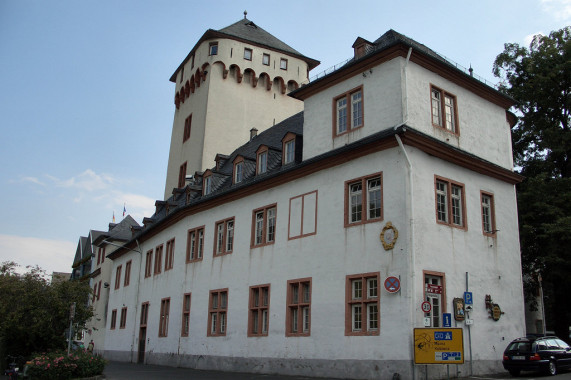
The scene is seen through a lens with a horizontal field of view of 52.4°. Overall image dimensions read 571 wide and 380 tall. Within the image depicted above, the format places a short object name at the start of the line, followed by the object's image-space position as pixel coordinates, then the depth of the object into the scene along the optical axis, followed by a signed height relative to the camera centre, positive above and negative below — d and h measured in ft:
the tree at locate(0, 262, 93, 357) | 85.46 +3.63
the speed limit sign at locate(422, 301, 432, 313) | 57.96 +3.76
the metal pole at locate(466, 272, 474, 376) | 62.80 +0.88
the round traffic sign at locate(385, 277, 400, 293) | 59.64 +6.06
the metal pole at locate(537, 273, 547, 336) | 93.80 +10.61
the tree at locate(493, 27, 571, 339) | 86.17 +32.17
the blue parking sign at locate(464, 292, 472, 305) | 63.73 +5.19
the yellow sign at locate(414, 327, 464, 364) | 54.13 +0.03
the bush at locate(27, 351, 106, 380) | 61.62 -3.11
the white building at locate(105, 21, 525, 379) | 61.98 +13.42
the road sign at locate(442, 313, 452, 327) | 60.03 +2.73
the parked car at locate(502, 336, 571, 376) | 60.23 -0.71
